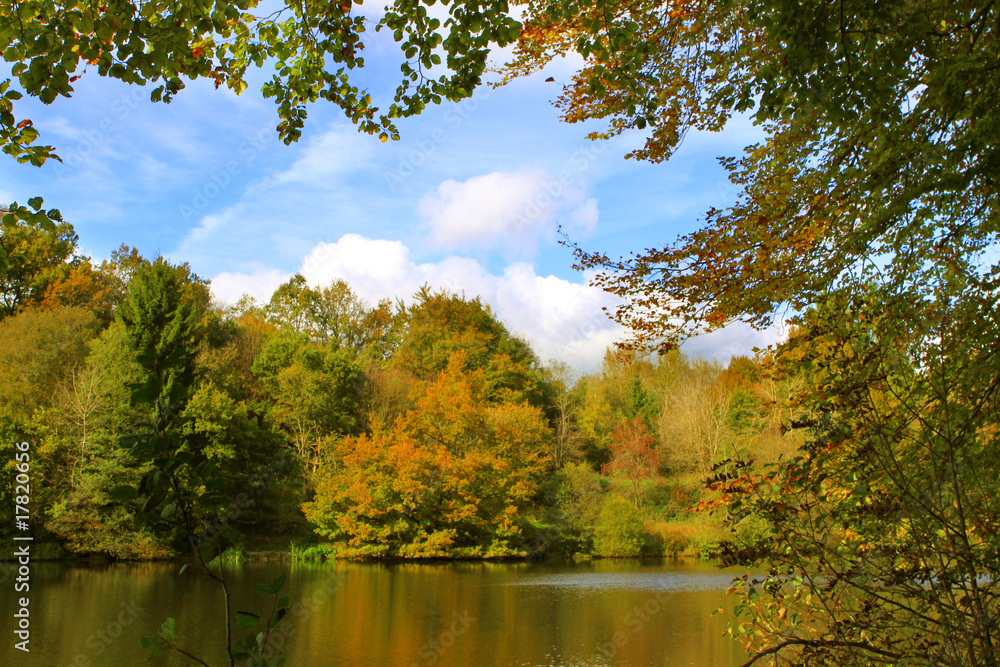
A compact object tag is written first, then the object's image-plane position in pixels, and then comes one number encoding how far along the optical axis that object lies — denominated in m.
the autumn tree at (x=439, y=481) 19.78
